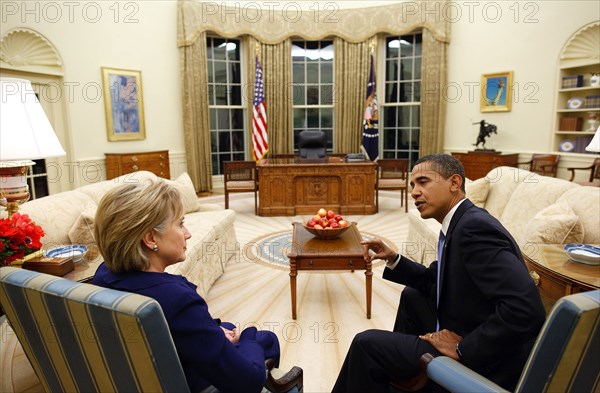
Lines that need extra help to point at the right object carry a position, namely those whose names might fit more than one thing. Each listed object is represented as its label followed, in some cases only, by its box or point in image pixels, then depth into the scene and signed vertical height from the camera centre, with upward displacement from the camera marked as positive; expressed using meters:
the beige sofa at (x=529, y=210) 3.00 -0.66
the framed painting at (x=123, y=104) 7.49 +0.61
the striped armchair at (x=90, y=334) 1.02 -0.52
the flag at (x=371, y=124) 8.43 +0.21
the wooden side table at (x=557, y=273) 2.06 -0.73
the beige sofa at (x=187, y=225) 2.96 -0.75
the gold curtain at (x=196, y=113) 8.40 +0.47
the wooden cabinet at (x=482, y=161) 7.46 -0.52
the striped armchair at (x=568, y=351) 1.05 -0.57
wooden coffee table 3.21 -0.97
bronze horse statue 7.66 +0.05
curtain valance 8.27 +2.34
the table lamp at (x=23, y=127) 2.05 +0.06
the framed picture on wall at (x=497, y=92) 7.70 +0.78
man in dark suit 1.44 -0.64
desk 6.71 -0.86
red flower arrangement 2.08 -0.51
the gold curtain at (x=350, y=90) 8.83 +0.95
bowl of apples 3.59 -0.79
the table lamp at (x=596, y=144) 2.43 -0.07
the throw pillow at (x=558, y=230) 2.97 -0.70
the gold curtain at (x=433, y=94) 8.34 +0.81
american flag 8.02 +0.22
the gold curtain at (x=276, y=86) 8.84 +1.05
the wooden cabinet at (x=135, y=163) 7.39 -0.47
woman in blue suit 1.19 -0.42
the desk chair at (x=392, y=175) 6.96 -0.72
